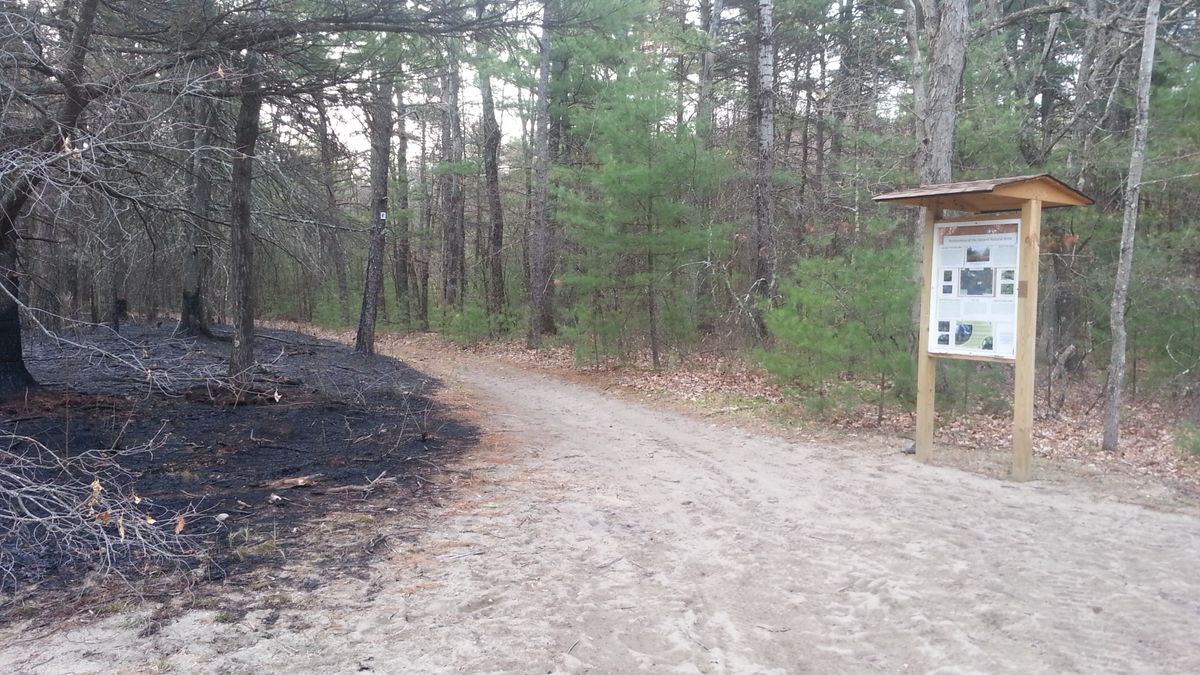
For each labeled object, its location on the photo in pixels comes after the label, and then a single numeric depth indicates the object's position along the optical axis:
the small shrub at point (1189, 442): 8.00
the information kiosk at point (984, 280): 7.04
